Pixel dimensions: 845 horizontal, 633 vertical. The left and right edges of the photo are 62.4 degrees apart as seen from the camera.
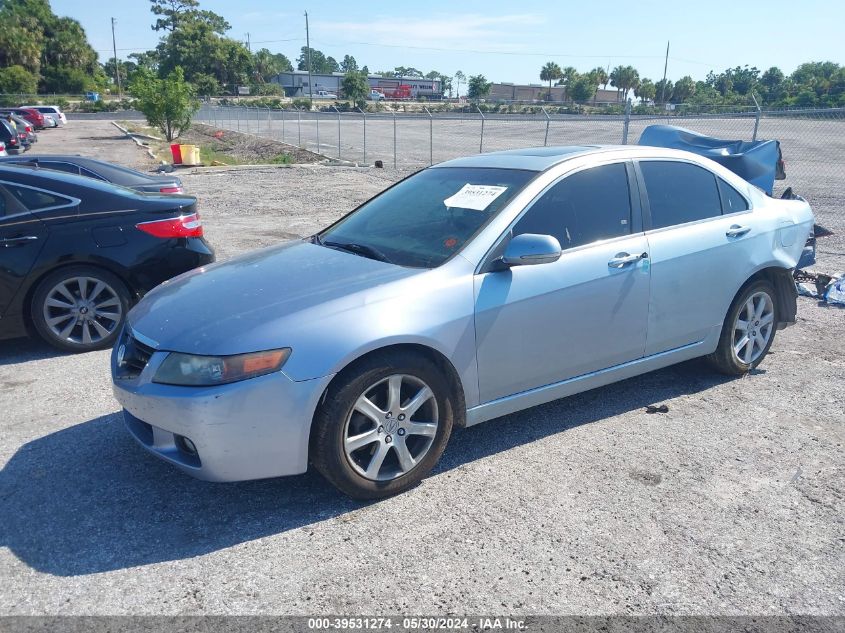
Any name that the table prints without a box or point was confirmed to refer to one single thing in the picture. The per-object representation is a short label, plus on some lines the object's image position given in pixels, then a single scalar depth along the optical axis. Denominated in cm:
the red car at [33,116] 4185
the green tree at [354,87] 9156
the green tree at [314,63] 18788
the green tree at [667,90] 10262
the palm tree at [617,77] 12644
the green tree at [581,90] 10581
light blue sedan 318
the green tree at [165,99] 3123
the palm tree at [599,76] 12012
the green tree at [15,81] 7212
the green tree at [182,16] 11122
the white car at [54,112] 4647
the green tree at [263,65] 11701
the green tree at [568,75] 12495
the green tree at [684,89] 9838
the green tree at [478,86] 10888
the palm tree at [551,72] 13325
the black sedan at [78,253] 546
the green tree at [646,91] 11115
